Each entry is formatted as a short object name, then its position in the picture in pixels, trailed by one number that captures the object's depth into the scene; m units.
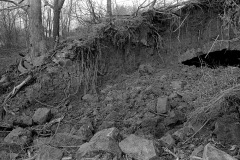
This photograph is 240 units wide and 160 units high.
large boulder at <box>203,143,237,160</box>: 2.34
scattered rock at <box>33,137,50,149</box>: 3.52
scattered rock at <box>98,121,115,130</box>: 3.63
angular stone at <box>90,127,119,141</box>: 3.01
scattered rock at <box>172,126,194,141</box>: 2.98
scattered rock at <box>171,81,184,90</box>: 4.03
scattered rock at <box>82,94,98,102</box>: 4.47
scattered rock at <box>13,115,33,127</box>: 4.21
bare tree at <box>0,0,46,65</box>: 6.57
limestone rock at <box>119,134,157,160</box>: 2.67
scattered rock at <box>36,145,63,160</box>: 3.07
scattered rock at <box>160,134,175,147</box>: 2.89
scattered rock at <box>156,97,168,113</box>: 3.52
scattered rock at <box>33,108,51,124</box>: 4.16
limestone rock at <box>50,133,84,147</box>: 3.40
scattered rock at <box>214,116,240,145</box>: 2.64
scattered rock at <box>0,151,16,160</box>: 3.33
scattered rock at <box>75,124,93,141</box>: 3.48
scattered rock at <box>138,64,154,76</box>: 4.71
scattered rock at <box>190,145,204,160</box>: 2.54
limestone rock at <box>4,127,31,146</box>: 3.69
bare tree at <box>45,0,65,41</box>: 9.56
